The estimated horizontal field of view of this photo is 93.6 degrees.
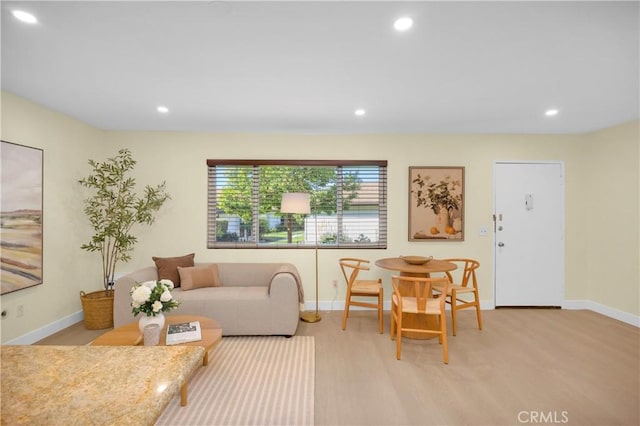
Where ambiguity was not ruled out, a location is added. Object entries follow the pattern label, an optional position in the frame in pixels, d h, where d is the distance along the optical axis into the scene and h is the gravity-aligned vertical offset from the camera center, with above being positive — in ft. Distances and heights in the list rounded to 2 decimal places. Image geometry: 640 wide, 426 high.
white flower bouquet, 7.75 -2.19
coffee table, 7.72 -3.29
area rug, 6.81 -4.51
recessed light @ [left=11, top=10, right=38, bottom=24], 5.86 +3.94
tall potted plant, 12.03 +0.13
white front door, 14.43 -0.80
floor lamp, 12.38 +0.56
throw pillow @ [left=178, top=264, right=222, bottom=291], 11.95 -2.49
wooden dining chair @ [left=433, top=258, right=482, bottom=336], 11.27 -2.77
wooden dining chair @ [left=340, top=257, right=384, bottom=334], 11.96 -2.94
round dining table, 10.66 -1.94
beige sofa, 11.06 -3.36
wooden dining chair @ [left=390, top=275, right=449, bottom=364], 9.22 -2.82
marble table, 2.06 -1.35
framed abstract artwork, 9.47 -0.06
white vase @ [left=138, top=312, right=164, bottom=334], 7.86 -2.79
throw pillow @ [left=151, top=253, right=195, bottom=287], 12.28 -2.16
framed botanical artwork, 14.33 +0.74
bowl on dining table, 11.13 -1.61
